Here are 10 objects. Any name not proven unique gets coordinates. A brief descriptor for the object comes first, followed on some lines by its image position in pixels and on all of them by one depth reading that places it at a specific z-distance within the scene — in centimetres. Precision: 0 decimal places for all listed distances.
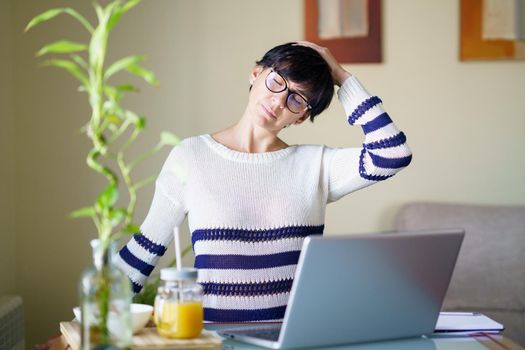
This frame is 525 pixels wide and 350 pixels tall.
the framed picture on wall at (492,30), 542
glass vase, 217
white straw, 247
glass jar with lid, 241
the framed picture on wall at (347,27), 531
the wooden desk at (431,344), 260
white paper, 279
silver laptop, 247
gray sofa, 493
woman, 320
